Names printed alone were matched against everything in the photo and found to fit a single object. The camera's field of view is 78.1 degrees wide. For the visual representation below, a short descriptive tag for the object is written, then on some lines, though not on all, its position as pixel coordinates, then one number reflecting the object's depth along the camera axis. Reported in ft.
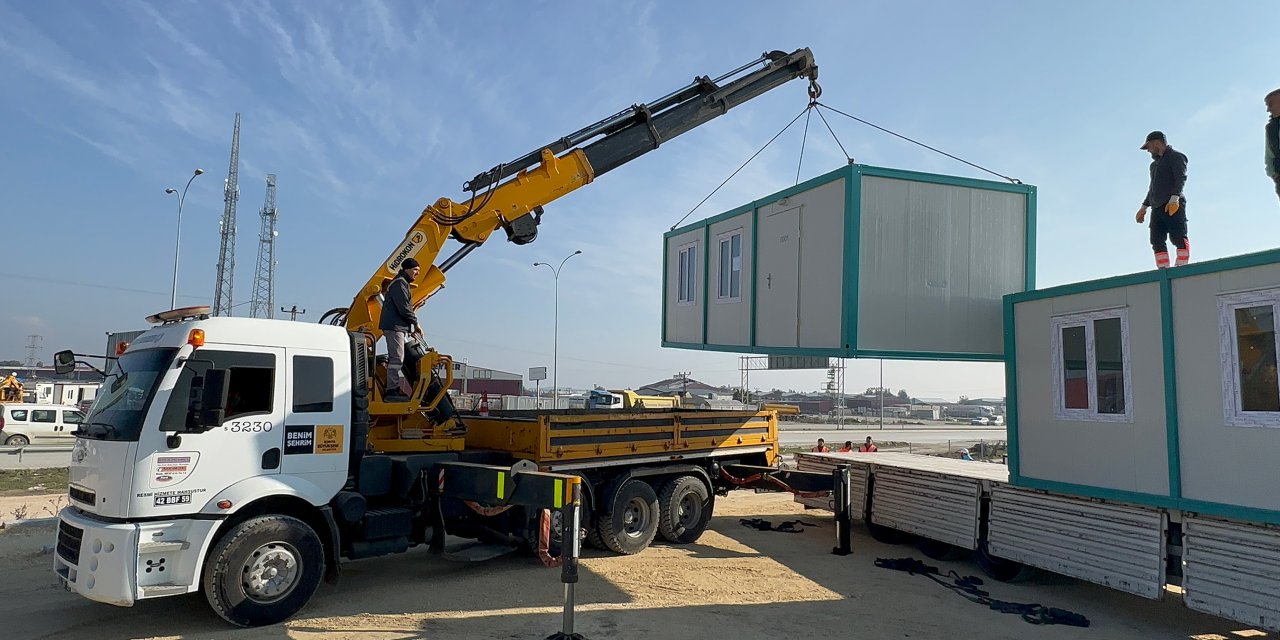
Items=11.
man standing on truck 27.45
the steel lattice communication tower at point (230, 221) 177.27
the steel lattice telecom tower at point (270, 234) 202.28
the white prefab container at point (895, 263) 31.27
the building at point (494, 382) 206.39
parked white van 79.66
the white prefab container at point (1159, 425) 21.39
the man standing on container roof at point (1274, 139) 23.76
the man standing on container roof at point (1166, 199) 26.81
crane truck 20.58
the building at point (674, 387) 261.48
